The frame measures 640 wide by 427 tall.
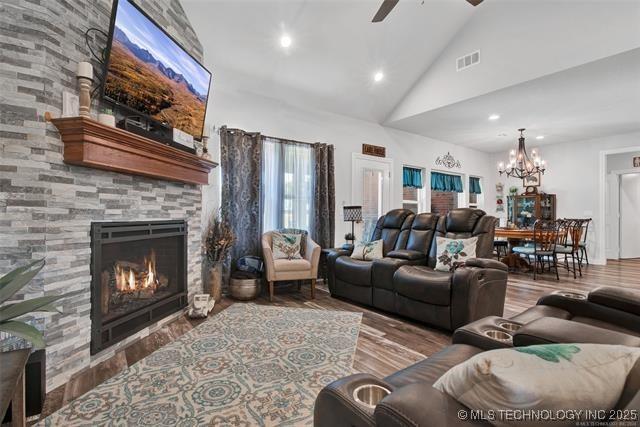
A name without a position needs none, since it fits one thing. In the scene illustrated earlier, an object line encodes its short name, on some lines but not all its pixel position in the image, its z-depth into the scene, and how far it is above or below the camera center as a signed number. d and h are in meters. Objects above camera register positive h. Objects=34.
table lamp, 4.44 +0.04
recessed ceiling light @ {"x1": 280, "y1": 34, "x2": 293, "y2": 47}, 3.58 +2.15
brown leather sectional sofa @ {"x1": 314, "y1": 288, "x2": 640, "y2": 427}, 0.63 -0.48
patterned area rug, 1.59 -1.05
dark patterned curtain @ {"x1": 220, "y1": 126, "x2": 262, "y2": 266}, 3.88 +0.41
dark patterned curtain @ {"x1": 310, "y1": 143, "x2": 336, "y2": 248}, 4.65 +0.31
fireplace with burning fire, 2.17 -0.52
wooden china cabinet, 7.02 +0.20
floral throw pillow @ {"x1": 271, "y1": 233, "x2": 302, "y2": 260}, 3.96 -0.39
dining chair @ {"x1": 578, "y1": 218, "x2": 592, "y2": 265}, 5.45 -0.53
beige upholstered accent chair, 3.62 -0.62
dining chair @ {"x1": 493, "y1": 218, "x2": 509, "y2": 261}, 6.00 -0.71
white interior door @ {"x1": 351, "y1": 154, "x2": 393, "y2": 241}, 5.27 +0.52
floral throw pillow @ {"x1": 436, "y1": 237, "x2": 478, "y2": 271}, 3.02 -0.37
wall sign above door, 5.39 +1.24
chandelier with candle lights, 5.34 +1.00
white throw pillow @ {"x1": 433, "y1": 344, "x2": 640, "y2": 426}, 0.56 -0.33
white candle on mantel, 1.98 +0.99
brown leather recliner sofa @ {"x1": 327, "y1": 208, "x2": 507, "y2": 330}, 2.57 -0.57
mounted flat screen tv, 2.18 +1.24
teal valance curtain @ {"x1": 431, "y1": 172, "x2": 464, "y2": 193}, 6.76 +0.80
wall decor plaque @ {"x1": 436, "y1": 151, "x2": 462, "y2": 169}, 6.79 +1.29
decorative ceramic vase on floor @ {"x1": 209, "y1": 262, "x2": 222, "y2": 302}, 3.56 -0.78
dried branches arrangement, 3.61 -0.28
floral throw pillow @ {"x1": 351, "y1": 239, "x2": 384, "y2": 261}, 3.65 -0.42
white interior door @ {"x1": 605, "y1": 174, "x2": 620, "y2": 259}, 6.97 -0.10
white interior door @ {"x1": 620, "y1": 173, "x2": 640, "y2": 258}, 7.22 +0.05
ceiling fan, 2.44 +1.78
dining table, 5.27 -0.47
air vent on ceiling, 4.20 +2.25
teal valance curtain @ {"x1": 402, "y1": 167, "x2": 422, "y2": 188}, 6.24 +0.84
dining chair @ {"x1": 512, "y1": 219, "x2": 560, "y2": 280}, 4.88 -0.42
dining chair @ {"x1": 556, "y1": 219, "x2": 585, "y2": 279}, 5.16 -0.32
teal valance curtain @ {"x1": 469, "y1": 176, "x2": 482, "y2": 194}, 7.72 +0.81
